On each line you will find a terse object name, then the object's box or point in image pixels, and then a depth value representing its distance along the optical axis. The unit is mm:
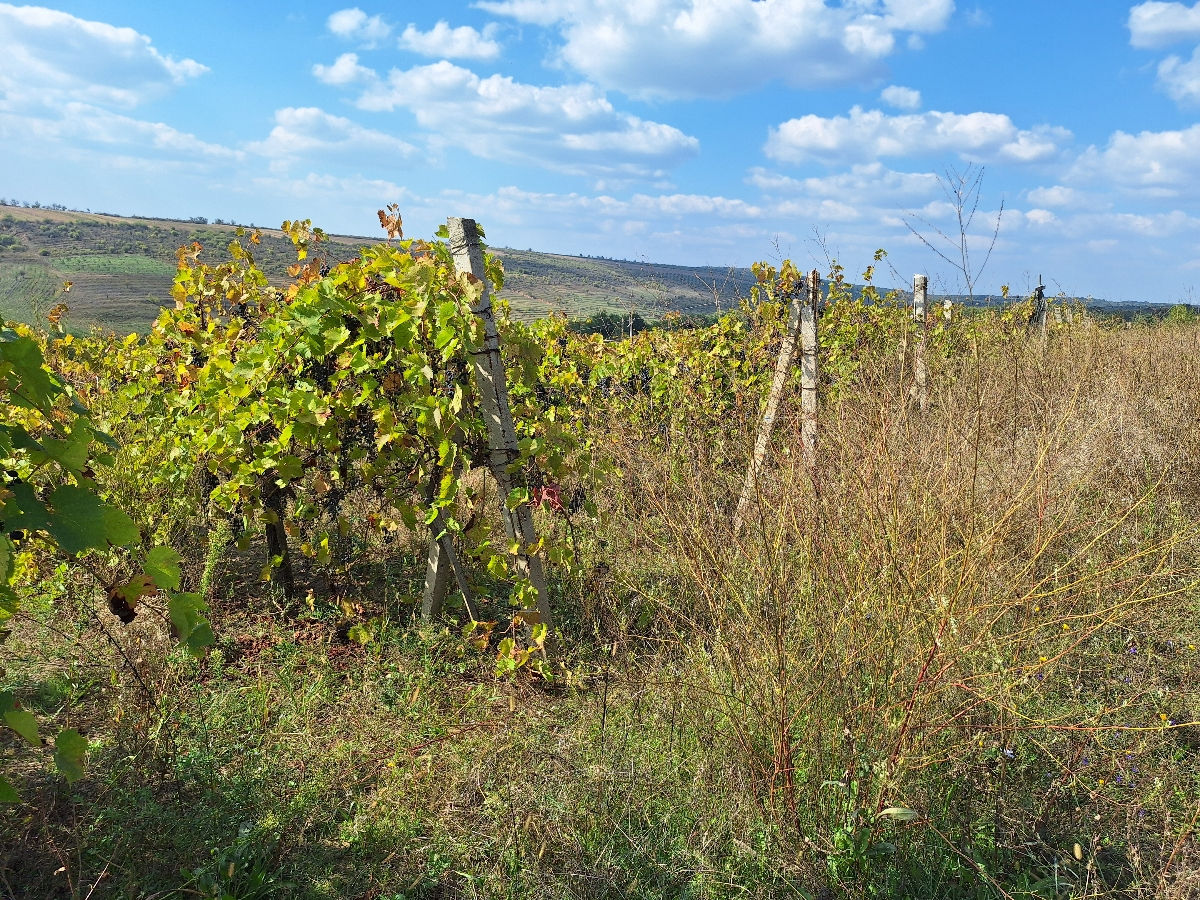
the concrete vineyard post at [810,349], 4832
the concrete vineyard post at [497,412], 3250
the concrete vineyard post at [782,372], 4406
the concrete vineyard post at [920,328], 4421
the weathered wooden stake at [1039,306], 11000
